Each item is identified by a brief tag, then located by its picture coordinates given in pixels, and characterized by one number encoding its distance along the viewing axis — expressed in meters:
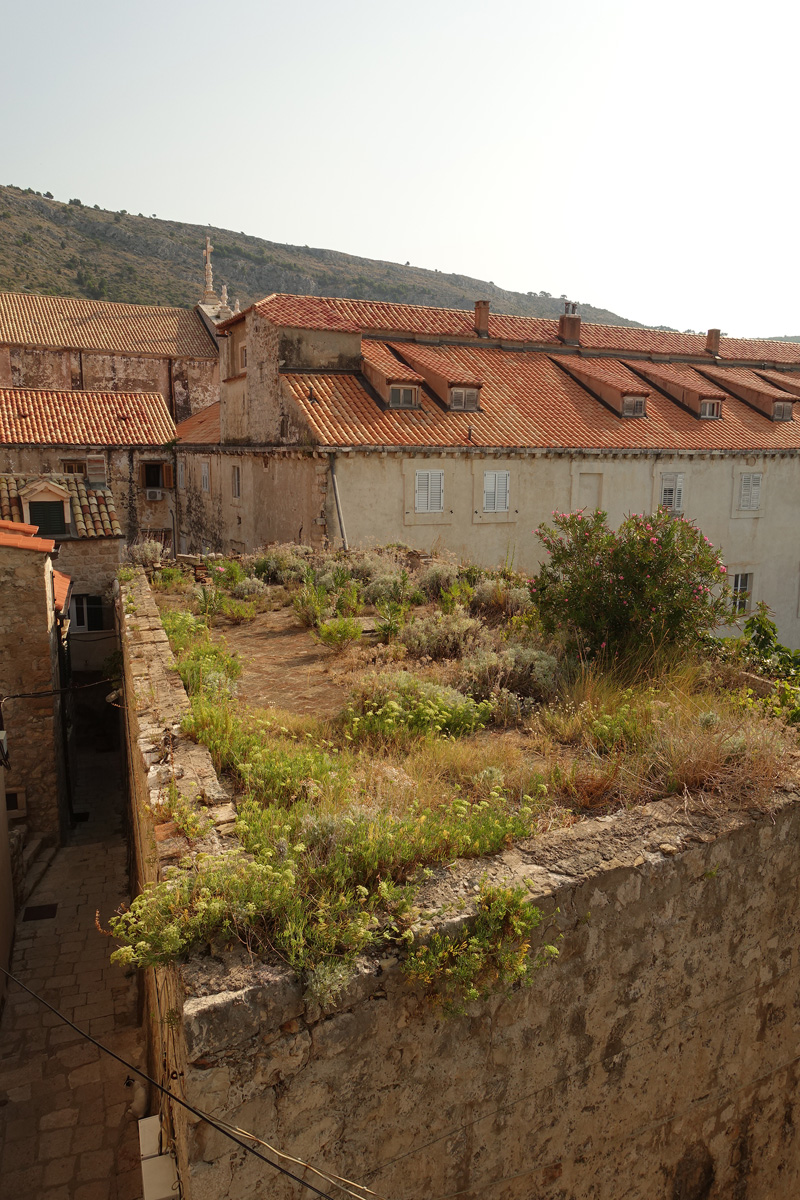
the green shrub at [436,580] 11.37
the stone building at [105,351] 36.97
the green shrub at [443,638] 8.39
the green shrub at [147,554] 15.21
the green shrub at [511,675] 7.05
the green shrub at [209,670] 6.71
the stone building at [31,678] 13.65
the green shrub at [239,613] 10.51
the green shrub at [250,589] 11.83
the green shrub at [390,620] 9.05
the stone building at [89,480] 19.48
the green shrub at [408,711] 5.95
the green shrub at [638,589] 7.38
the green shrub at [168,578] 12.70
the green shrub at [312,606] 10.02
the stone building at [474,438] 20.55
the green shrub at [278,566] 12.88
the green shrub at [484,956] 3.33
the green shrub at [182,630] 8.27
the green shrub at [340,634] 8.77
